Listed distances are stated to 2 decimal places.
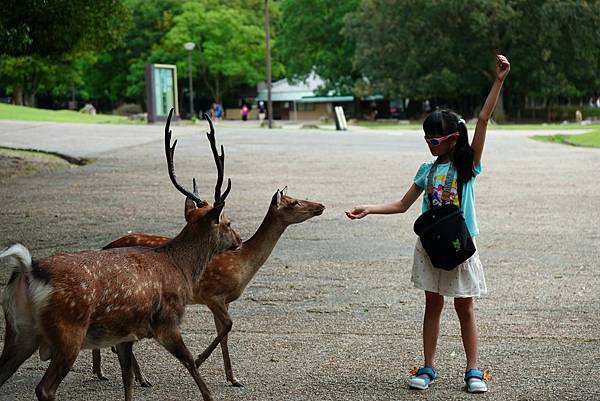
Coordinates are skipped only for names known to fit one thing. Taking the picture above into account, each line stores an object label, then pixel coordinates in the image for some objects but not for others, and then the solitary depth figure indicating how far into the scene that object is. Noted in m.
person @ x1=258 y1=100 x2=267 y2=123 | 72.66
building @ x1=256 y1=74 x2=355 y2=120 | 75.88
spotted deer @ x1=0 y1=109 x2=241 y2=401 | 4.38
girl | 5.38
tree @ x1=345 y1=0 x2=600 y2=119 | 55.19
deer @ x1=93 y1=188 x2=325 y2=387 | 5.59
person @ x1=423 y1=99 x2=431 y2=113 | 68.88
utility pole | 49.25
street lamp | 57.78
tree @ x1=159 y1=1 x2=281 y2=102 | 70.00
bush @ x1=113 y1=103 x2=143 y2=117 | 73.44
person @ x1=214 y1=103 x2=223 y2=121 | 66.38
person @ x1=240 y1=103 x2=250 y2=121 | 67.69
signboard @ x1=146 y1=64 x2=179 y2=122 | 45.16
